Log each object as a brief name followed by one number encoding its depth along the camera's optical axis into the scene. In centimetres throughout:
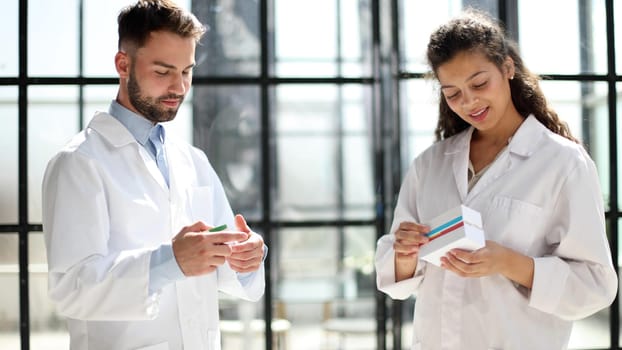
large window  256
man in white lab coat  162
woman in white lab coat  179
